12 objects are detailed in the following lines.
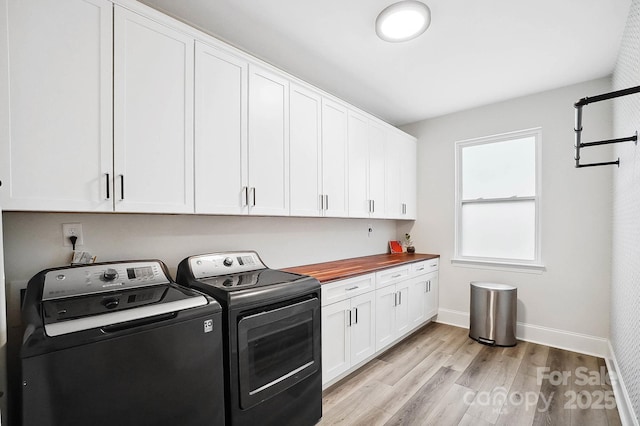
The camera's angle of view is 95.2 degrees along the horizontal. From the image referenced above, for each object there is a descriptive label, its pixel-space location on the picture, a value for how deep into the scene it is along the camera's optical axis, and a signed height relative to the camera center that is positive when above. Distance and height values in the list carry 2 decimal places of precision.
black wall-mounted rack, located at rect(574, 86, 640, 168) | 1.40 +0.56
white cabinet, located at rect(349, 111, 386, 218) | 3.02 +0.48
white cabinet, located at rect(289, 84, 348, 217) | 2.42 +0.50
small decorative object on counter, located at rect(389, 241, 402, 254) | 4.04 -0.51
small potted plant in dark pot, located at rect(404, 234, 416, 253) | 4.01 -0.48
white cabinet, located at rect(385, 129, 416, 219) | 3.57 +0.45
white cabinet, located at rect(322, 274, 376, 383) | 2.23 -0.95
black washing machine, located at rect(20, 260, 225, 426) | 0.96 -0.53
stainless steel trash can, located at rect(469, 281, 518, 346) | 3.12 -1.12
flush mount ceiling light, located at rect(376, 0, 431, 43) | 1.86 +1.28
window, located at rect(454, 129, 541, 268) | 3.32 +0.13
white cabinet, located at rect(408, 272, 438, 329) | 3.32 -1.06
